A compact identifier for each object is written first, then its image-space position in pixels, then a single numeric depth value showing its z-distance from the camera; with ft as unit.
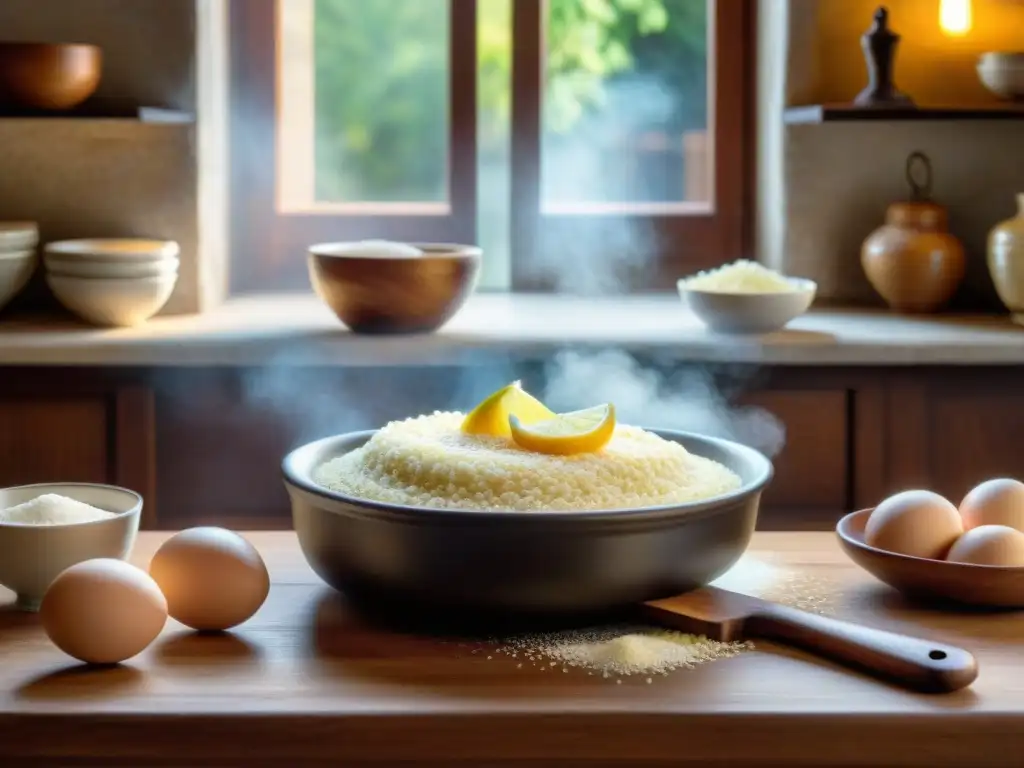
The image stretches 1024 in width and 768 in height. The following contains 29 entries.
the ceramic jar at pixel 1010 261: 9.48
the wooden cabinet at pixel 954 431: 8.91
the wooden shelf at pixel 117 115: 9.47
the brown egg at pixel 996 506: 4.50
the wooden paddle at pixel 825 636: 3.55
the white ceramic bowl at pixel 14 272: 9.39
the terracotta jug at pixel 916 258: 10.12
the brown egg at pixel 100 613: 3.71
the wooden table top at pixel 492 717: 3.40
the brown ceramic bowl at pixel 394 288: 8.87
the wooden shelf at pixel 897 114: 9.86
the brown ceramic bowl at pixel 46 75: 9.25
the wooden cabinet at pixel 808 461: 8.87
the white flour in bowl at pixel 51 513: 4.25
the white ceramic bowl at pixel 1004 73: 9.84
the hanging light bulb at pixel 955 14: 10.43
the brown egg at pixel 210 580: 4.00
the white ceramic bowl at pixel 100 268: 9.11
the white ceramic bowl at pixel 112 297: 9.11
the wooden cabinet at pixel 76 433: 8.78
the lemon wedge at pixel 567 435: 4.17
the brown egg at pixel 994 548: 4.20
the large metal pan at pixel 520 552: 3.78
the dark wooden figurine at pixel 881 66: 9.84
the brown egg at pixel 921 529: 4.36
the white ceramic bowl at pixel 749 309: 8.90
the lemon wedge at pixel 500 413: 4.36
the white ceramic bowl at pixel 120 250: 9.10
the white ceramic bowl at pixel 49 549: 4.14
